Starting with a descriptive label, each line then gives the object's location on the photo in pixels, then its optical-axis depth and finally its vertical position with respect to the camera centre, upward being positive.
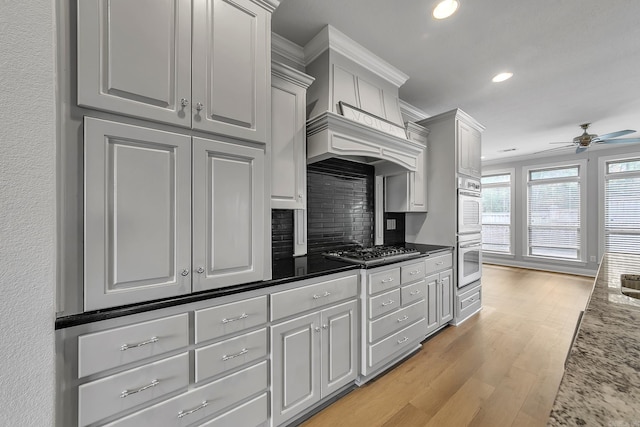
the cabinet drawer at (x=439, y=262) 2.60 -0.55
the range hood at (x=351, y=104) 1.99 +0.97
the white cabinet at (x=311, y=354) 1.47 -0.91
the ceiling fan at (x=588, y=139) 3.76 +1.14
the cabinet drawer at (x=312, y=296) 1.47 -0.53
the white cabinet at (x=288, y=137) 1.78 +0.55
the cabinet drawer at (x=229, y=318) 1.22 -0.54
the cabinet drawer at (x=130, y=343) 0.97 -0.54
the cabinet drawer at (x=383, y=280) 1.95 -0.54
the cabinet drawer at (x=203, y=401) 1.09 -0.89
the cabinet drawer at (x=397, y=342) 1.98 -1.11
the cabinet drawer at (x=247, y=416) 1.28 -1.06
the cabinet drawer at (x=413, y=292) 2.24 -0.74
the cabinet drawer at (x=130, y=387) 0.97 -0.72
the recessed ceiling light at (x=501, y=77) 2.65 +1.43
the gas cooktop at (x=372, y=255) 2.00 -0.37
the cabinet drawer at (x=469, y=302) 3.08 -1.15
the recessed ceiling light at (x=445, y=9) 1.75 +1.43
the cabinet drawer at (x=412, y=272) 2.24 -0.55
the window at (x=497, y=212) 6.54 -0.01
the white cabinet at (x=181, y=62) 1.01 +0.70
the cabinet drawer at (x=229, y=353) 1.22 -0.72
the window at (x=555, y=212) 5.65 -0.01
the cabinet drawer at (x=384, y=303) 1.95 -0.73
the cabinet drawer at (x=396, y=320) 1.98 -0.92
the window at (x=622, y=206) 5.04 +0.11
